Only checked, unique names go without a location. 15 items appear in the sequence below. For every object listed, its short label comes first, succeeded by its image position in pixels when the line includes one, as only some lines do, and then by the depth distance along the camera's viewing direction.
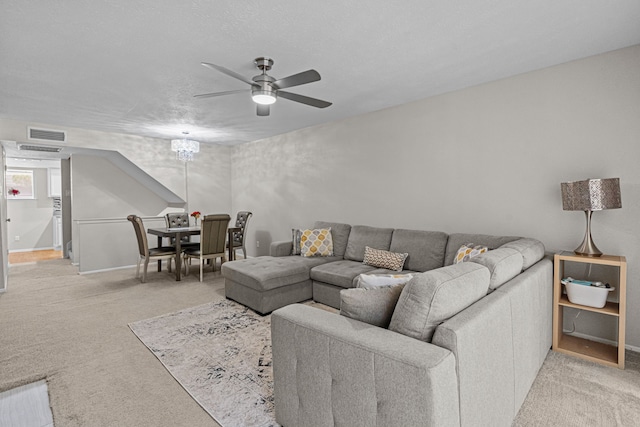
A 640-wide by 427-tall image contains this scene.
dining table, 4.76
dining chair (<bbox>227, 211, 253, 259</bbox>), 5.52
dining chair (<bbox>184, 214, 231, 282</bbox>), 4.73
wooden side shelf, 2.28
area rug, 1.92
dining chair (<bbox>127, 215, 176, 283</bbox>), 4.63
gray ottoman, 3.38
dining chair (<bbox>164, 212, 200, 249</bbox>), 5.83
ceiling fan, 2.36
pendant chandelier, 5.12
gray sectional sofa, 1.16
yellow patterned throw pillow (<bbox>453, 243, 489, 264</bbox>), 2.86
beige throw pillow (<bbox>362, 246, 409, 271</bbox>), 3.50
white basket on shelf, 2.36
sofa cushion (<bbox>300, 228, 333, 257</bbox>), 4.21
